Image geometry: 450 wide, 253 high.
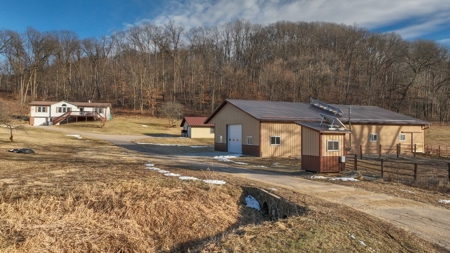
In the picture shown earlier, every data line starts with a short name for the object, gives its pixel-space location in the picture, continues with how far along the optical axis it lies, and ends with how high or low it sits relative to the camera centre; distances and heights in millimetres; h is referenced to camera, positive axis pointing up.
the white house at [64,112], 54719 +3742
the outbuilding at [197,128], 46769 +880
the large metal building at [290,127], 25188 +620
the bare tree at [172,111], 57250 +3978
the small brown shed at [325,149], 15406 -679
